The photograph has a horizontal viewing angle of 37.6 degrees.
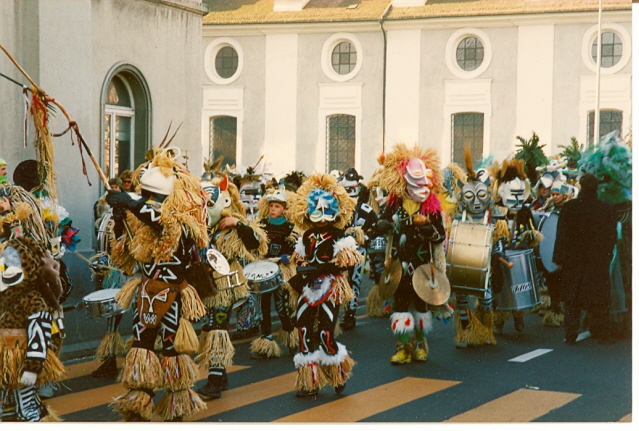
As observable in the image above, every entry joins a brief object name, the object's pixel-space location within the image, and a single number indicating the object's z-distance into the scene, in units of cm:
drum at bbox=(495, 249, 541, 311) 1077
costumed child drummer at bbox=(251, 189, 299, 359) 1003
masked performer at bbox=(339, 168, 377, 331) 1166
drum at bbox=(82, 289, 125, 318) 770
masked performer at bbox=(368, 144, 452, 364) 932
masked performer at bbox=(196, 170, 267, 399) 787
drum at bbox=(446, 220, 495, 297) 1011
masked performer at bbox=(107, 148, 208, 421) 660
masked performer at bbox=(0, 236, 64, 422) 611
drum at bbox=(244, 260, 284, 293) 936
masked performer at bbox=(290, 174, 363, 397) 788
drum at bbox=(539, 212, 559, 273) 1198
